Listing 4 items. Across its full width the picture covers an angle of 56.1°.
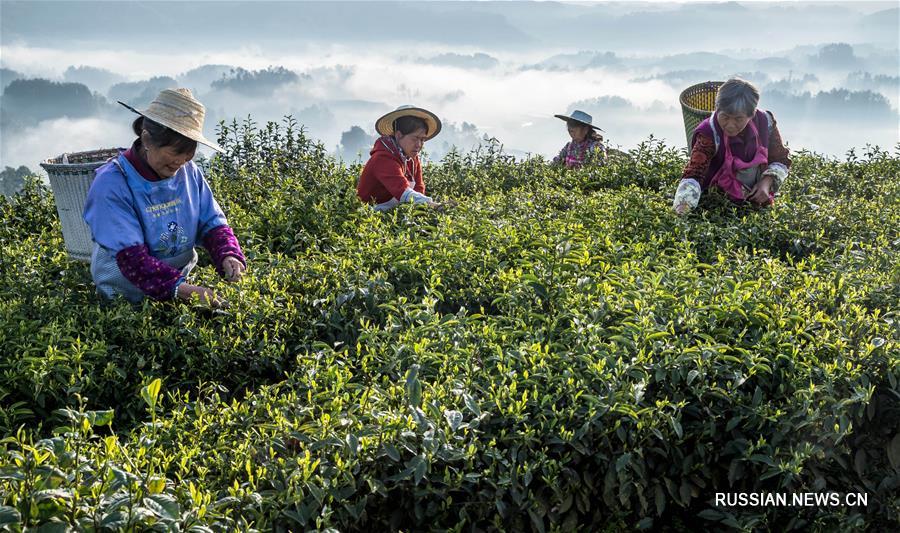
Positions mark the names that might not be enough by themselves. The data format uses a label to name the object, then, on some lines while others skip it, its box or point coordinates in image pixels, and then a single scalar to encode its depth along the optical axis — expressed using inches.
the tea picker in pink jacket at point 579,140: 366.6
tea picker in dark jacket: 259.4
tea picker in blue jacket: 181.3
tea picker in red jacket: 263.4
